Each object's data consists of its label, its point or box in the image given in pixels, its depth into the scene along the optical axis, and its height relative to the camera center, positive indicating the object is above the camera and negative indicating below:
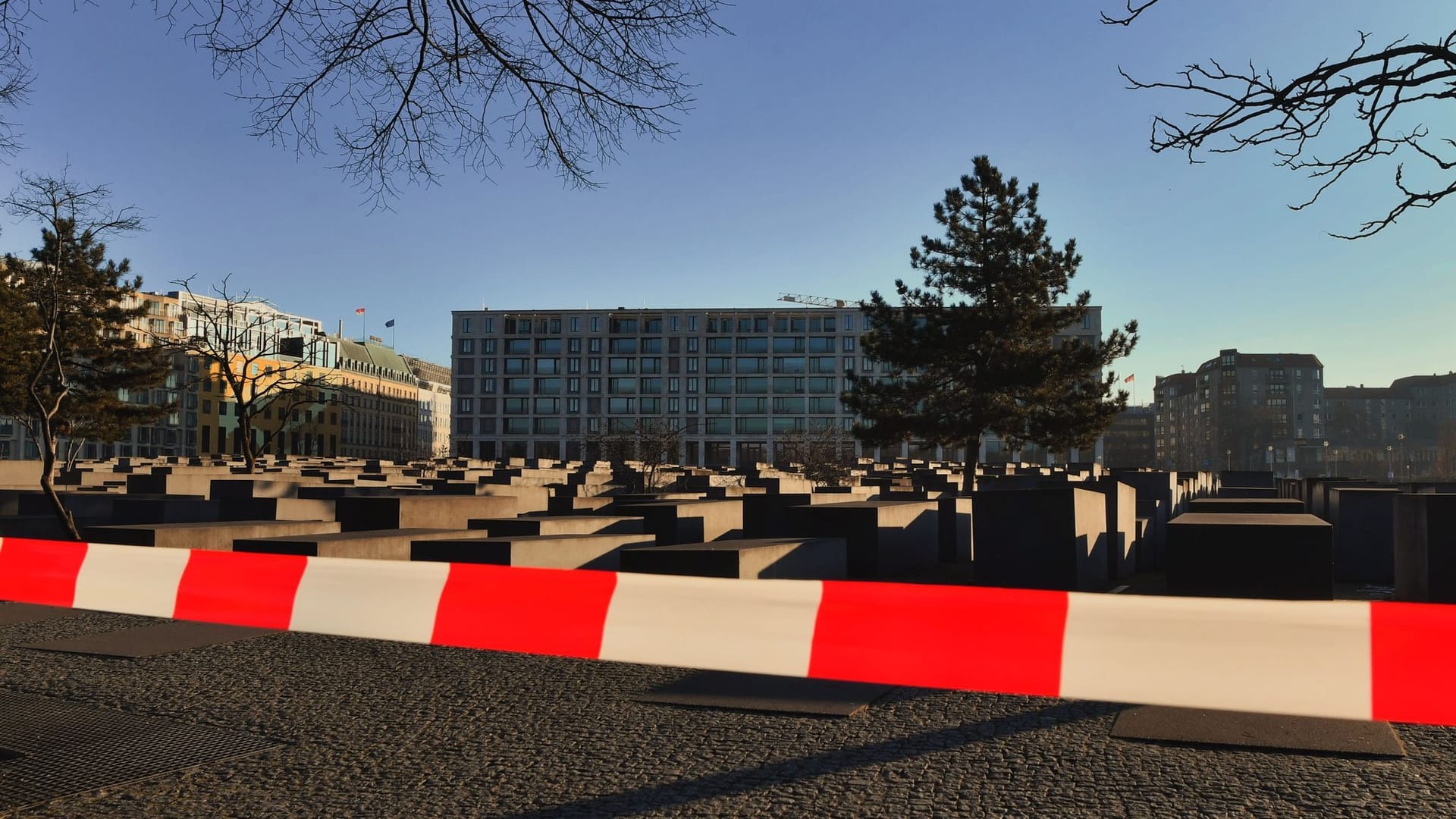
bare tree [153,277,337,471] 22.89 +1.84
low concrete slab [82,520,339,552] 9.26 -0.79
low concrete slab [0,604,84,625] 8.70 -1.37
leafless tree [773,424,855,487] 36.44 -0.43
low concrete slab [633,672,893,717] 5.60 -1.33
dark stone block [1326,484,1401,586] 12.59 -1.06
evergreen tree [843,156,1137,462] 38.44 +3.46
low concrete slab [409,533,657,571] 8.57 -0.87
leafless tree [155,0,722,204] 6.20 +2.31
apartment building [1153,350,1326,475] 158.62 +4.57
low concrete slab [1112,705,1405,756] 4.86 -1.32
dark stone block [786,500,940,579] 12.20 -0.95
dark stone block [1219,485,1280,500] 24.61 -1.13
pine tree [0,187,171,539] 28.64 +2.93
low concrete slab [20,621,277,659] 7.30 -1.35
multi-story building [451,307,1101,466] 117.81 +7.32
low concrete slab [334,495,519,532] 12.33 -0.81
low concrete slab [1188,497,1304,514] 11.54 -0.68
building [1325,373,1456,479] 156.38 +2.78
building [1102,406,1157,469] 180.75 +0.28
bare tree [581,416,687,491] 30.72 -0.13
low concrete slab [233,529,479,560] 8.45 -0.80
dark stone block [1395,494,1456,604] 8.17 -0.79
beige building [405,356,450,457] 179.62 +4.57
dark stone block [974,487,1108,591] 10.70 -0.93
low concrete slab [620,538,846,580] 7.98 -0.88
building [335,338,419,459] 145.75 +5.98
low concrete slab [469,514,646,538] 11.04 -0.85
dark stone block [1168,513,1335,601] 8.13 -0.87
